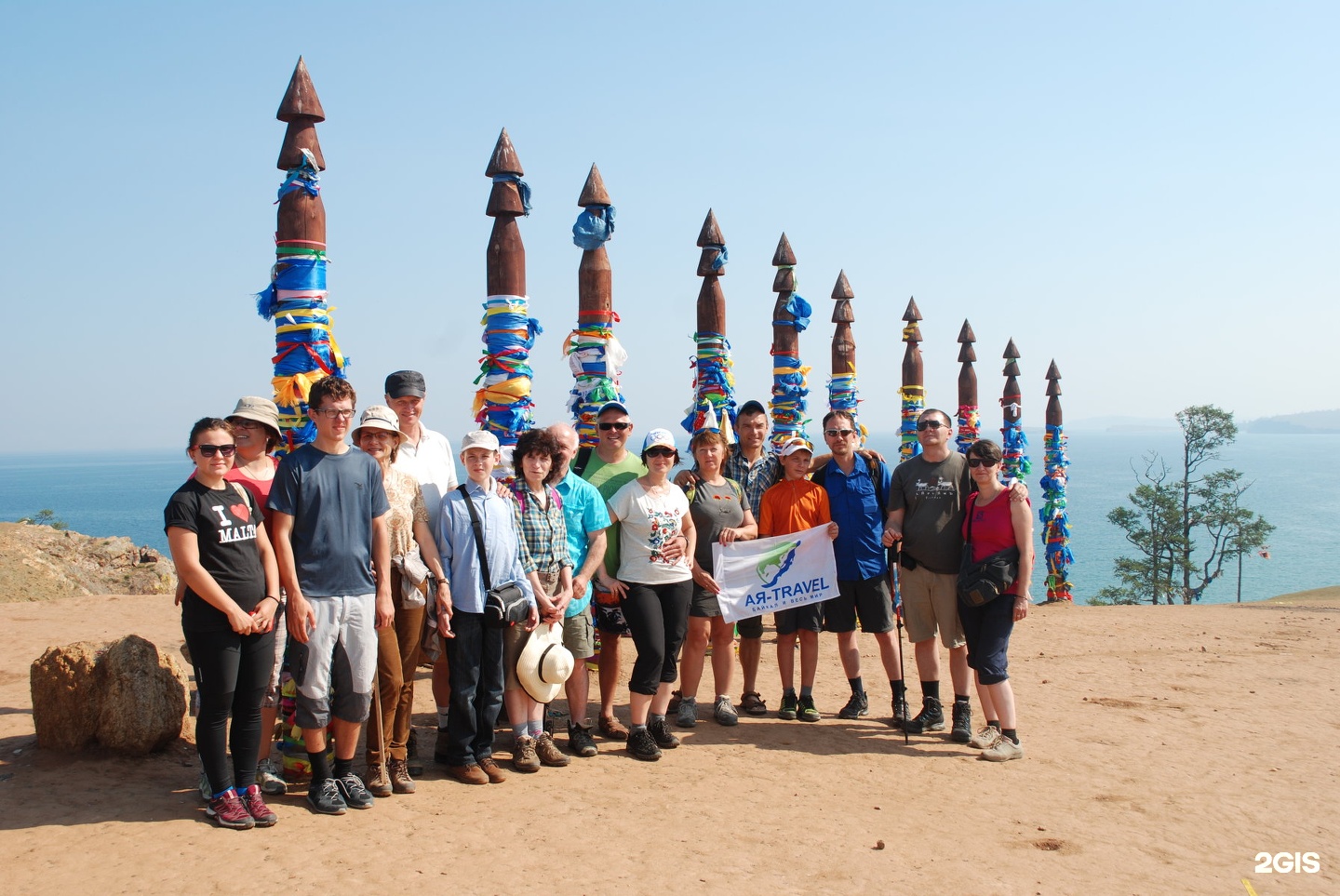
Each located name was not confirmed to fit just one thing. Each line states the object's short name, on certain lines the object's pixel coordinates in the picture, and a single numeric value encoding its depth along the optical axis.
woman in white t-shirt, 5.49
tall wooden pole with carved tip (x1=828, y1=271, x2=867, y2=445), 13.60
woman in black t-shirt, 4.04
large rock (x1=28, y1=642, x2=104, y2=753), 5.24
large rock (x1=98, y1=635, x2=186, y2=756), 5.22
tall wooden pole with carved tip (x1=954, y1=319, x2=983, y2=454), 16.77
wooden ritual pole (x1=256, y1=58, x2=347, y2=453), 5.88
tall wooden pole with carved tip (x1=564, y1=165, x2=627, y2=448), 7.72
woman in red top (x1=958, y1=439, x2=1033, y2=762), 5.53
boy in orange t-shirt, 6.34
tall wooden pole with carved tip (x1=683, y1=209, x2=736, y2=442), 9.93
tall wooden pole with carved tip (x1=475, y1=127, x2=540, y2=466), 6.93
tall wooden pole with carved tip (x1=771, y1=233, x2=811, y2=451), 11.51
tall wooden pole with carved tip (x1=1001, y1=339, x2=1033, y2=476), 18.28
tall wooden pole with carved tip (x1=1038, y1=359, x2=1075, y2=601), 18.50
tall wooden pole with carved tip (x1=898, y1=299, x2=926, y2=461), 15.34
